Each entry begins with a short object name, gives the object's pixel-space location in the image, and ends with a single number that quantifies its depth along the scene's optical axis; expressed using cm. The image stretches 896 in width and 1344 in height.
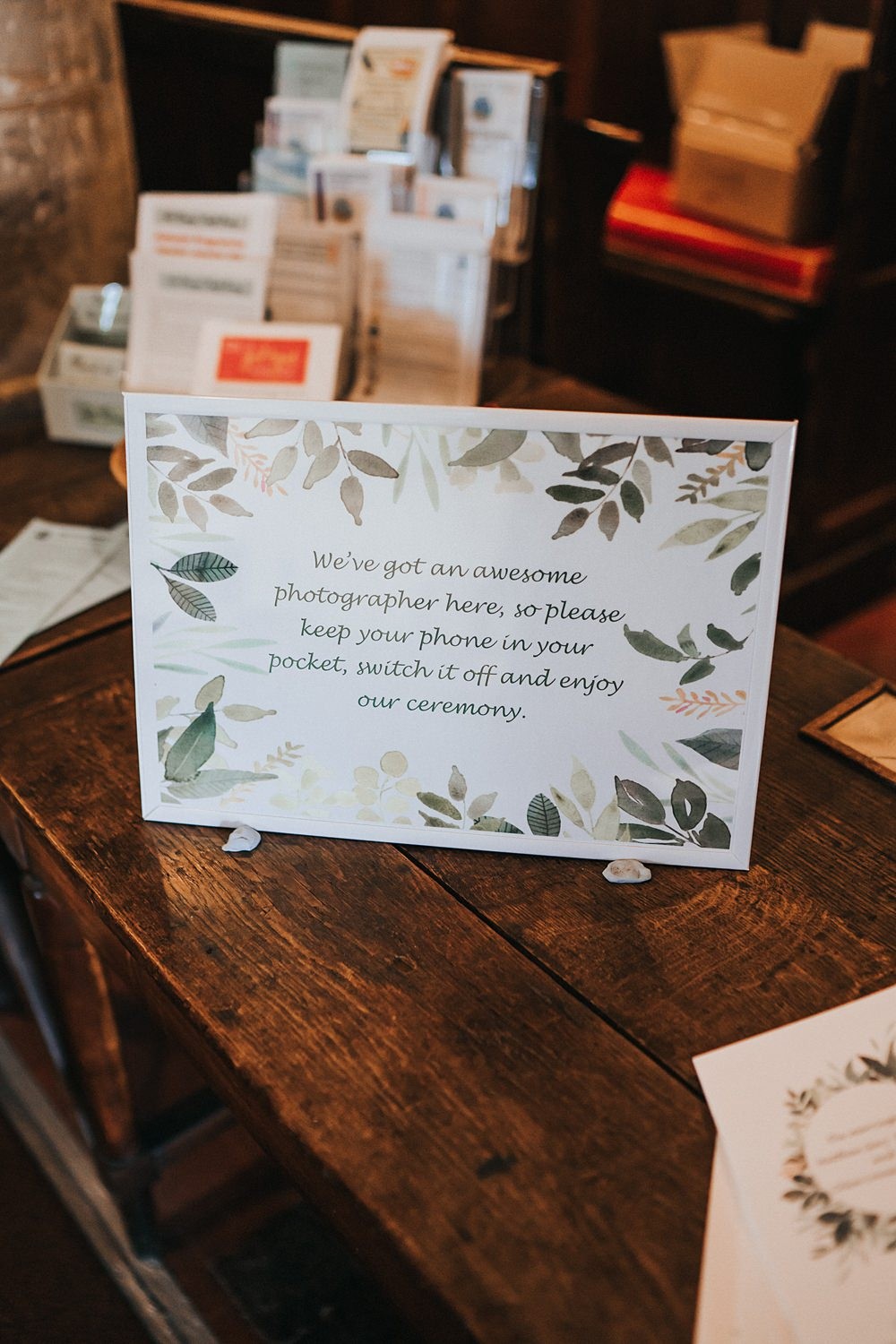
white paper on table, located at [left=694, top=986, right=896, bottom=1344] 56
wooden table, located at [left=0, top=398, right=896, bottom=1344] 59
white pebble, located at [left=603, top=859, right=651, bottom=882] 78
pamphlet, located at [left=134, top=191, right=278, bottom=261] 133
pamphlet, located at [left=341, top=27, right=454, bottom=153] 139
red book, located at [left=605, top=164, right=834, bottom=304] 229
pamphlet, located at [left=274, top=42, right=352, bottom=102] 152
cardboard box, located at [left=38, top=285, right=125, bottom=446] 140
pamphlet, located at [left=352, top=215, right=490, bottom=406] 127
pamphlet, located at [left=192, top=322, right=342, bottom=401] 118
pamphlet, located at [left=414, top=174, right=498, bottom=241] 133
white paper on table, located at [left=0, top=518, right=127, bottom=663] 110
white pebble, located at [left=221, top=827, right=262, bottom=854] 81
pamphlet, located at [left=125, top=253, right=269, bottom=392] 131
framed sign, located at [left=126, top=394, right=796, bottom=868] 73
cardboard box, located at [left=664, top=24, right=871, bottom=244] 218
